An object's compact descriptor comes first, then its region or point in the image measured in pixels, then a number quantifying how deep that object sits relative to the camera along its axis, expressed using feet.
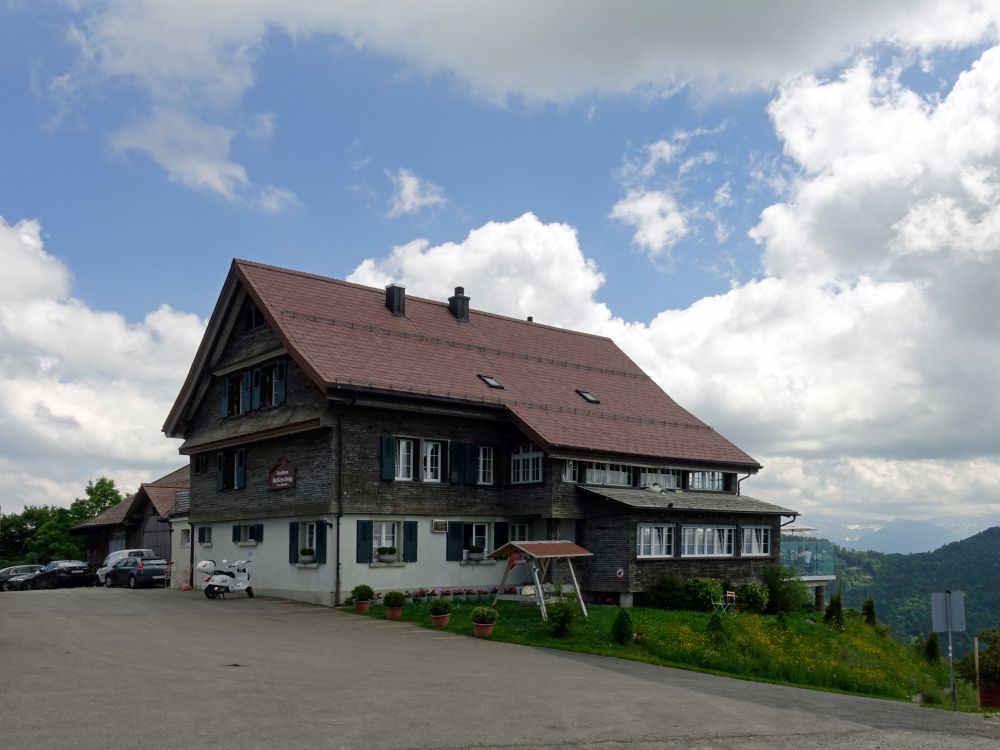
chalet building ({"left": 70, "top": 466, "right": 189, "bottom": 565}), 172.96
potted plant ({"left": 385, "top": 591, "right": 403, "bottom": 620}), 93.30
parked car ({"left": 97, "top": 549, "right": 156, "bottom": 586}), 151.73
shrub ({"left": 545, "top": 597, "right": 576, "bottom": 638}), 82.48
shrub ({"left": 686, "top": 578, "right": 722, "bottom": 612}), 112.68
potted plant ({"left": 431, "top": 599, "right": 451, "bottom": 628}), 88.38
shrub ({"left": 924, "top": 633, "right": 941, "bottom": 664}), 121.90
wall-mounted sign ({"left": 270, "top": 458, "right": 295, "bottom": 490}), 111.75
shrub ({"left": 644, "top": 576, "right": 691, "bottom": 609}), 112.88
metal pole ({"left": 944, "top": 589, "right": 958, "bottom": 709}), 67.21
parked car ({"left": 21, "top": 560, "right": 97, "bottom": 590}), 158.51
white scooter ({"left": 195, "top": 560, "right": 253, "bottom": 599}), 112.68
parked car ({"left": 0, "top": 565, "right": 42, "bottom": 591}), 162.30
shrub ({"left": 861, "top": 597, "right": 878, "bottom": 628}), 133.80
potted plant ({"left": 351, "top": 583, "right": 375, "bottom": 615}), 98.84
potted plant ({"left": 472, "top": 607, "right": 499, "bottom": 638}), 83.30
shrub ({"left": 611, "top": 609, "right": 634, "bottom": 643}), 81.15
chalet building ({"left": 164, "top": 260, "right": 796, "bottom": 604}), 107.14
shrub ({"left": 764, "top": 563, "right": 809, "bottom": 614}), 123.95
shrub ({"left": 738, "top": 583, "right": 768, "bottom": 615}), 119.34
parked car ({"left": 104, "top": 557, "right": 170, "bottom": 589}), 141.79
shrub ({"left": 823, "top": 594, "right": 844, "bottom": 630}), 120.37
